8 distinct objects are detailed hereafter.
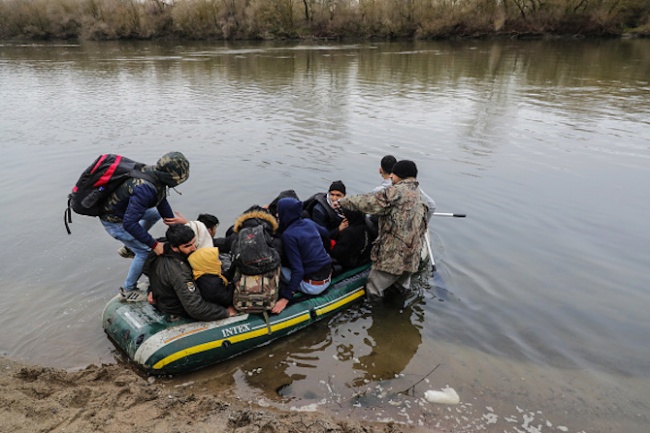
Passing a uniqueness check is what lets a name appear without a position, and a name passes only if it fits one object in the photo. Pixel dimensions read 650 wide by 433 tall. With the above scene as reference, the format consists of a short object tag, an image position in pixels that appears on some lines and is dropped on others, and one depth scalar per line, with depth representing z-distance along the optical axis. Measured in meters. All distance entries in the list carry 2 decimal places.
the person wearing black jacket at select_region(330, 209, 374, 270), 5.54
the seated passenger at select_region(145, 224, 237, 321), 4.30
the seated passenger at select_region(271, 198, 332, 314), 4.79
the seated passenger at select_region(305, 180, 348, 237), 5.75
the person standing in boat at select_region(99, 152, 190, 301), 4.45
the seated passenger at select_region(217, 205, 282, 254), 4.80
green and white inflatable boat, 4.27
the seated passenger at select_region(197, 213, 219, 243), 5.23
